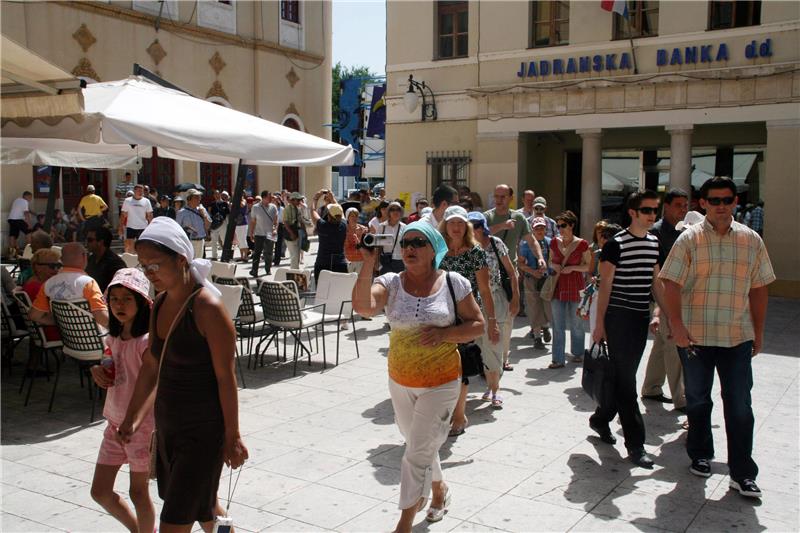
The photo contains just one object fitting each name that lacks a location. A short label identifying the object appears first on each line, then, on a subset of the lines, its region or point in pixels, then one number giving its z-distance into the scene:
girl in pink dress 3.74
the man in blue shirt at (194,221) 14.86
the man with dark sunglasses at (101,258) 6.71
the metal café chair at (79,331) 6.34
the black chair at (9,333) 7.61
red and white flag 14.78
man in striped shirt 5.45
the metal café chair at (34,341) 6.83
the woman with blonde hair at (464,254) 5.77
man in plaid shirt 4.84
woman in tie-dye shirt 4.05
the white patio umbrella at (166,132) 6.94
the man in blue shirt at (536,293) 9.50
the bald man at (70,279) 6.38
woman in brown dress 3.19
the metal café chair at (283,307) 8.08
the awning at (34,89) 6.62
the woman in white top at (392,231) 10.69
